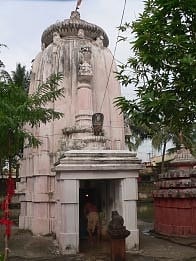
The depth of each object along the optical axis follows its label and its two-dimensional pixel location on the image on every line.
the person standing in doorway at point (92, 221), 12.30
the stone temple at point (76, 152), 10.88
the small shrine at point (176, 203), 13.54
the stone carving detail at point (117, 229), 9.02
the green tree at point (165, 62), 5.36
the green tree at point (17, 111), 8.16
